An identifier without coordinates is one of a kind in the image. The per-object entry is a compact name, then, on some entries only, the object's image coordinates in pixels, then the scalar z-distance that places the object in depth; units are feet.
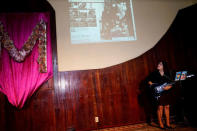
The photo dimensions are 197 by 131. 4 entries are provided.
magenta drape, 8.76
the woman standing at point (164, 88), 8.22
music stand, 8.12
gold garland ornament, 9.05
